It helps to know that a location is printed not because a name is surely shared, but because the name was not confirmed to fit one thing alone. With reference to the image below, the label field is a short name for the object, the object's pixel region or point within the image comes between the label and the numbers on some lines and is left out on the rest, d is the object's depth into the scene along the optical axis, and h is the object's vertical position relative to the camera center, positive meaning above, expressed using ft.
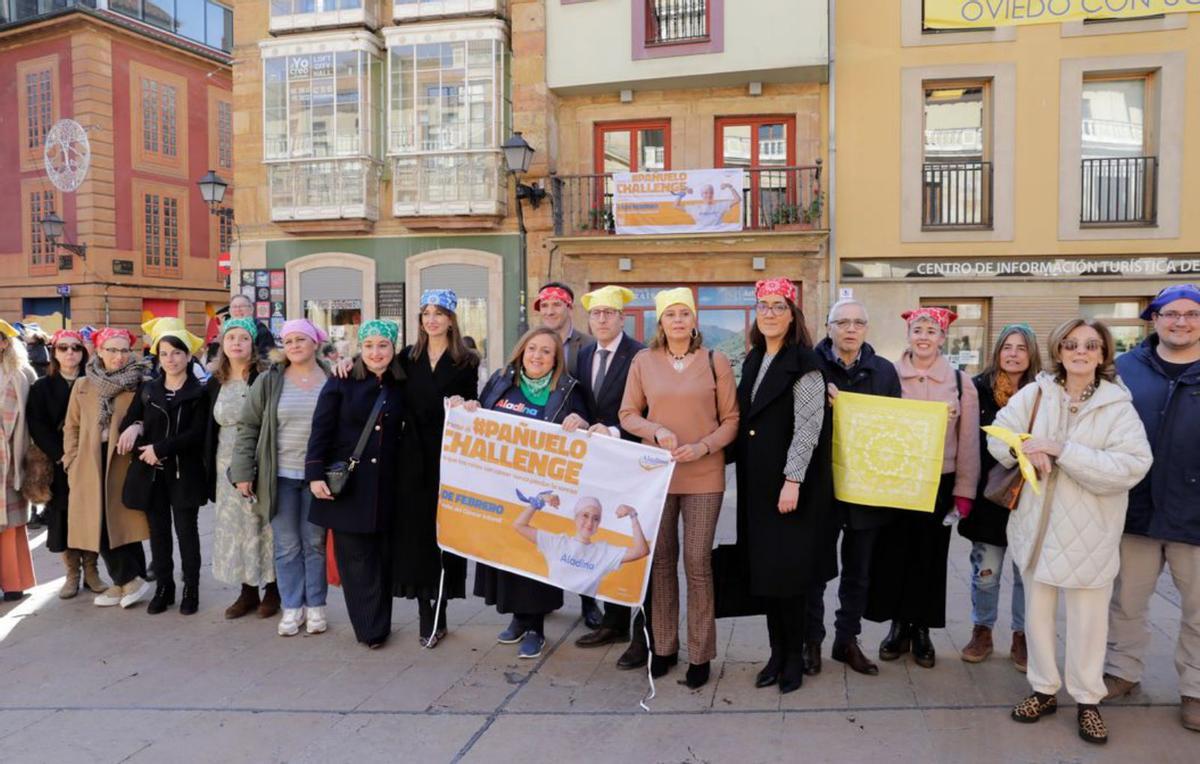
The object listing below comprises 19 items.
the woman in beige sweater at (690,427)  14.25 -1.52
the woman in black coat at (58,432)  20.04 -2.19
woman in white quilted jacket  12.11 -2.46
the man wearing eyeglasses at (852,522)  14.74 -3.18
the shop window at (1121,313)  49.98 +1.29
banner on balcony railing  51.52 +8.21
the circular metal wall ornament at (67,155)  78.23 +16.98
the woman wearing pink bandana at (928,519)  15.01 -3.29
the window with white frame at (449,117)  56.13 +14.71
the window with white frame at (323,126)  57.98 +14.58
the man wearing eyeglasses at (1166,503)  12.56 -2.50
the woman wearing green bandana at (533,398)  15.90 -1.15
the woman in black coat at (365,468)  16.67 -2.55
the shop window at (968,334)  51.39 +0.09
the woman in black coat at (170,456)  18.84 -2.60
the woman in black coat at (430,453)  16.93 -2.33
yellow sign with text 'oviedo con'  46.55 +17.93
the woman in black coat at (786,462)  13.87 -2.06
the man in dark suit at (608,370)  16.65 -0.68
